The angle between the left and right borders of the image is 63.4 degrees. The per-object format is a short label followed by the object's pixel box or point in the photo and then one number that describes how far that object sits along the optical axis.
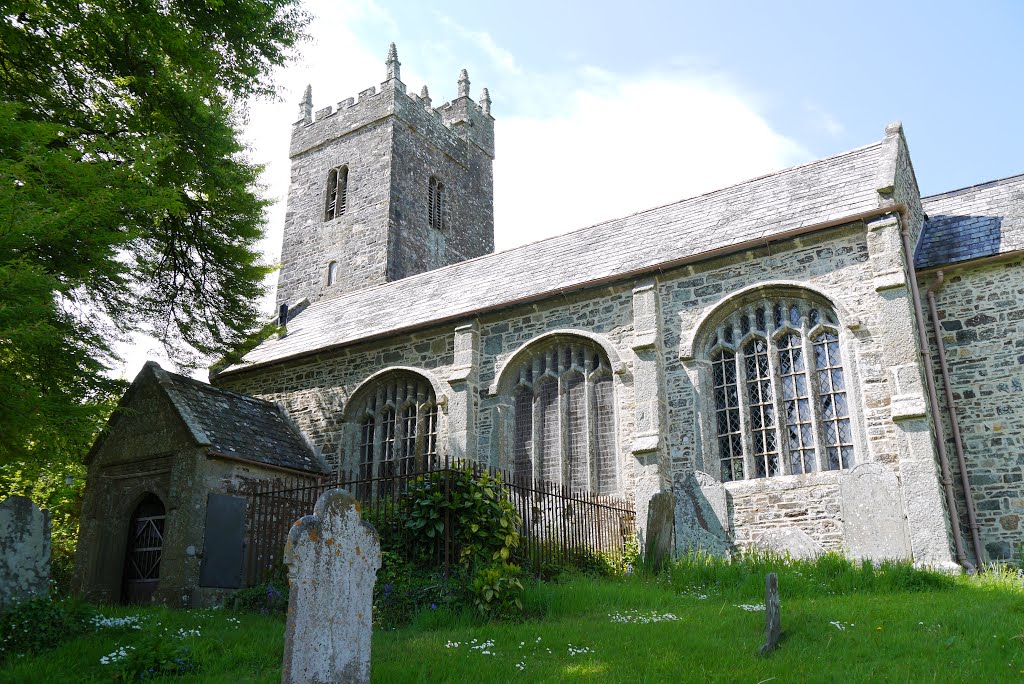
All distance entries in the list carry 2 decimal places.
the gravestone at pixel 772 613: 7.06
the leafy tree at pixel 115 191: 8.34
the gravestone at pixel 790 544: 11.68
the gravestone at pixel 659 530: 11.80
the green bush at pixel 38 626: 7.70
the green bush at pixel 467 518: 10.17
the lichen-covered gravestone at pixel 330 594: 5.87
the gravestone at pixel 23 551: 8.60
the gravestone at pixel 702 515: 12.55
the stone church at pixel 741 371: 11.82
